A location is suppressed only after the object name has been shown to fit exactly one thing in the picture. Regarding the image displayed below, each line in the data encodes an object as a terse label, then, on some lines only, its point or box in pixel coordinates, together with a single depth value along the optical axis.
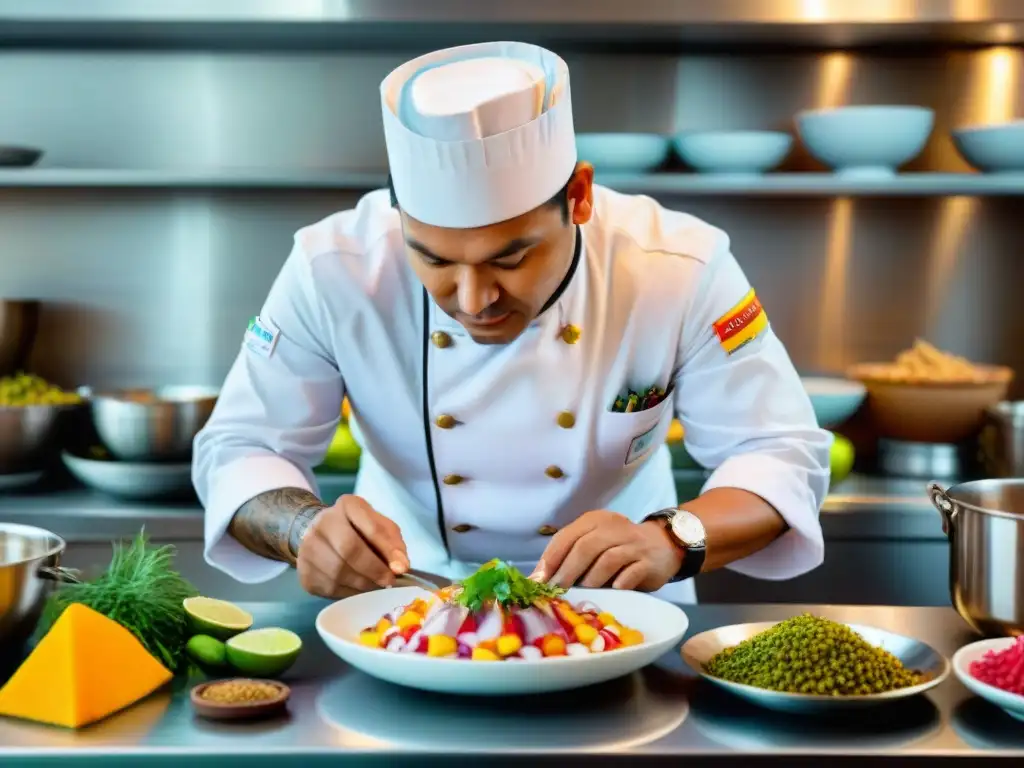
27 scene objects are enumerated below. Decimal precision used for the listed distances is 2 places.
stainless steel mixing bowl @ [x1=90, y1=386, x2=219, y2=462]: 3.05
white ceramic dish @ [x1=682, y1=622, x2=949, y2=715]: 1.32
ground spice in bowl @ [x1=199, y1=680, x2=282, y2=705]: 1.36
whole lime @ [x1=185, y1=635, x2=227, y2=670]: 1.49
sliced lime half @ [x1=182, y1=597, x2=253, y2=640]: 1.54
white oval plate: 1.33
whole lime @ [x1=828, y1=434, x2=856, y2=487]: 3.23
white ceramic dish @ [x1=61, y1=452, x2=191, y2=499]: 3.08
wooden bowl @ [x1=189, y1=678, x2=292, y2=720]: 1.34
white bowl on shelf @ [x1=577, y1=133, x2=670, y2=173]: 3.31
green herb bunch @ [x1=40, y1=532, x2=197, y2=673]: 1.51
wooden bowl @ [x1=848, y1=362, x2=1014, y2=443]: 3.28
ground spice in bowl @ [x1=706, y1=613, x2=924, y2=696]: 1.35
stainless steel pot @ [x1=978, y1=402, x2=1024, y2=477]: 3.11
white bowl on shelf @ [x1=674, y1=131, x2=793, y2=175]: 3.31
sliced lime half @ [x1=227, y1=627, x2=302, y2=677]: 1.48
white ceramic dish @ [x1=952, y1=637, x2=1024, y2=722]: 1.31
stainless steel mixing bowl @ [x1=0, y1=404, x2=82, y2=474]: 3.11
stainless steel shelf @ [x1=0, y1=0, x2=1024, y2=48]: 3.19
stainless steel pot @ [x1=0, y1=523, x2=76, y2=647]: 1.46
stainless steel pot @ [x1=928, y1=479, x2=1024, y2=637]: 1.58
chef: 1.78
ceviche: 1.41
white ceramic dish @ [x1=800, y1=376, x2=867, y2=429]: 3.28
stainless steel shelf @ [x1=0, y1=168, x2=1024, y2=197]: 3.32
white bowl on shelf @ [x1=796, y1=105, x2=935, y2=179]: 3.28
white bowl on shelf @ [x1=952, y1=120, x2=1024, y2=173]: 3.30
